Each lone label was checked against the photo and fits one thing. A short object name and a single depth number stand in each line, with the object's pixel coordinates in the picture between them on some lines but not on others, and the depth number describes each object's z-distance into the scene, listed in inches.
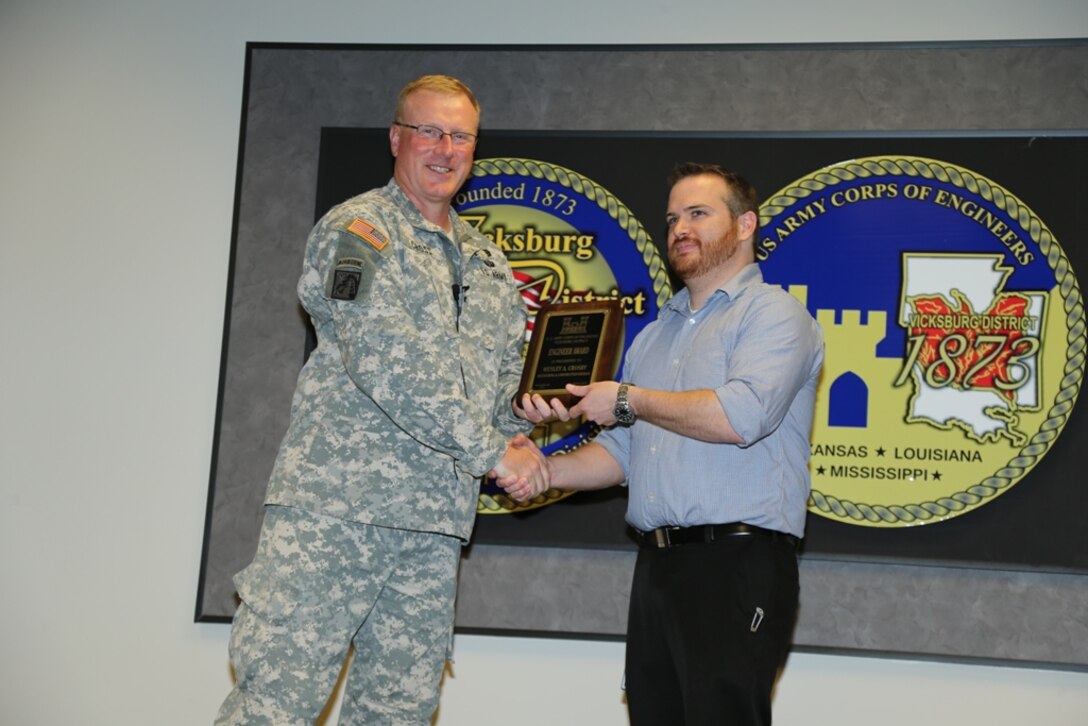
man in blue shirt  91.9
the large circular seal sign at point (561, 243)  132.1
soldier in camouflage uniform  93.7
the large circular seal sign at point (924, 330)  125.0
